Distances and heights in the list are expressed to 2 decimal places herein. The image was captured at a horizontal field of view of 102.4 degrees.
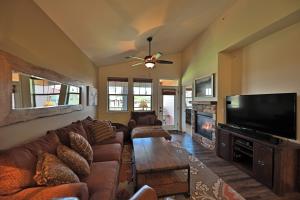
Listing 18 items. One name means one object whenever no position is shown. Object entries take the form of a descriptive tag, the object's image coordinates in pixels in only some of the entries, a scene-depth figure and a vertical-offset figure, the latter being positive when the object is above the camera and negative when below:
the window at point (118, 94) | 4.80 +0.24
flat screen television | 1.84 -0.22
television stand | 1.74 -0.93
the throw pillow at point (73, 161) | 1.28 -0.66
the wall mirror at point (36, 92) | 1.31 +0.10
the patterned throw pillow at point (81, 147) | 1.56 -0.62
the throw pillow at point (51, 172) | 1.02 -0.64
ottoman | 3.17 -0.88
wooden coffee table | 1.59 -0.93
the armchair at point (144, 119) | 4.20 -0.67
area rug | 1.68 -1.34
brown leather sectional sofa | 0.93 -0.71
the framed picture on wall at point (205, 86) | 3.31 +0.43
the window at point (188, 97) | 4.82 +0.13
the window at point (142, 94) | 4.92 +0.25
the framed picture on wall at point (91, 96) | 3.44 +0.12
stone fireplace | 3.20 -0.67
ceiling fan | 2.87 +0.96
